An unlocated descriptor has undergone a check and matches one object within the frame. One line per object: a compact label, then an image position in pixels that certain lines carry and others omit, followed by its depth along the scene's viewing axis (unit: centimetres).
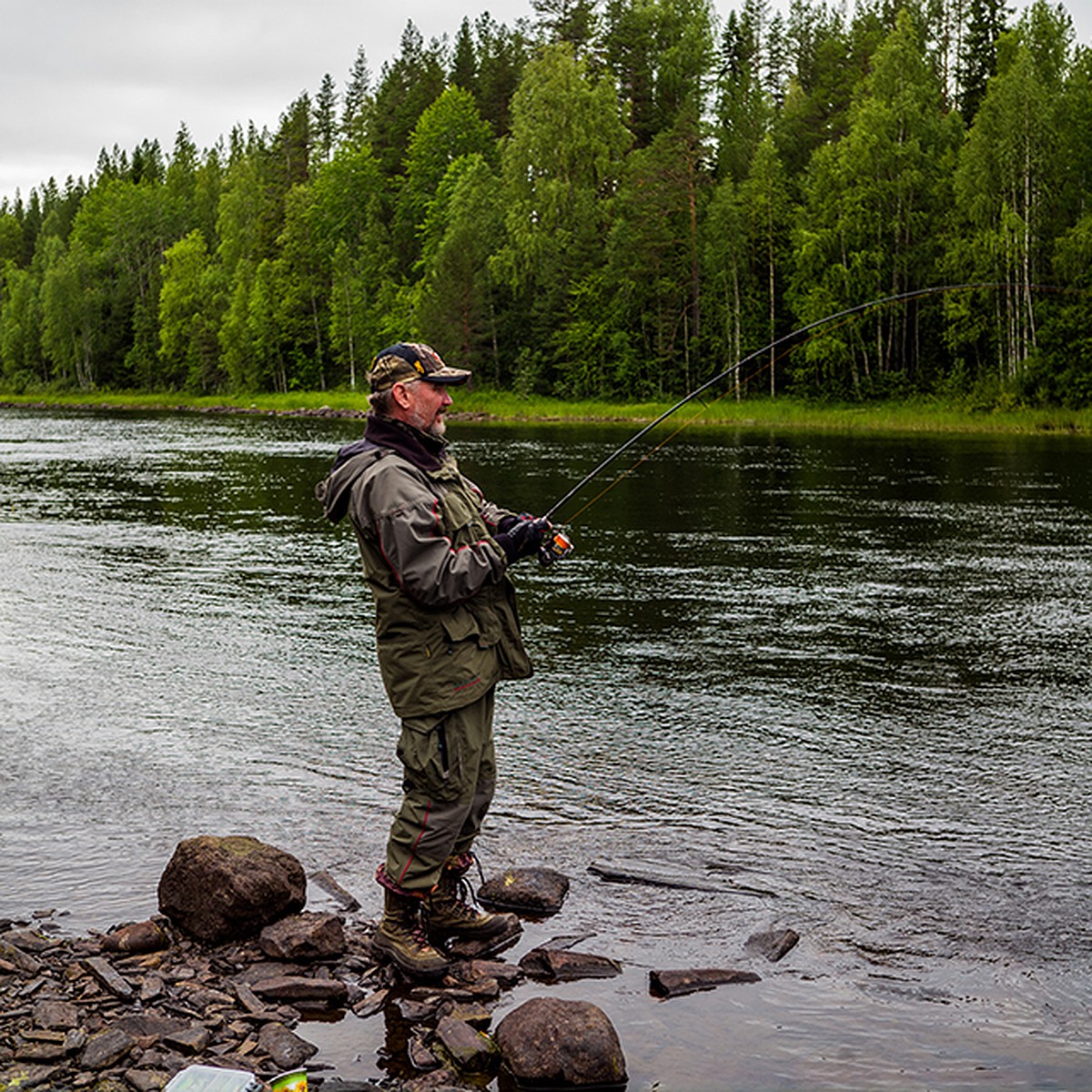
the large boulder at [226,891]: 479
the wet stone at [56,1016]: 412
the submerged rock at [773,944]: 477
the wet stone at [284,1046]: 396
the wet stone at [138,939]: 469
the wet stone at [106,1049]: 390
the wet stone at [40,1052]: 390
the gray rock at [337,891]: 516
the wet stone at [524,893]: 516
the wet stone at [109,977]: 433
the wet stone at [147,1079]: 377
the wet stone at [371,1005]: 434
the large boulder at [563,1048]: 389
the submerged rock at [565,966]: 459
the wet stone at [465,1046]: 399
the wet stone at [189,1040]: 398
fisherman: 445
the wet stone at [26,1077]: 376
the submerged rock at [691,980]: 450
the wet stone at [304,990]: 438
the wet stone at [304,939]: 464
